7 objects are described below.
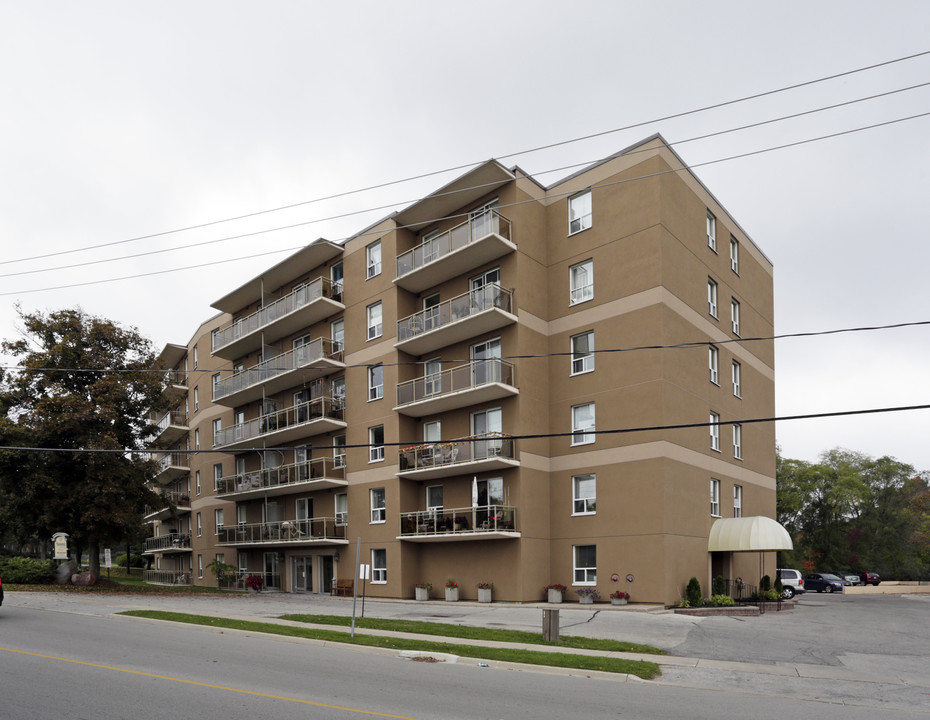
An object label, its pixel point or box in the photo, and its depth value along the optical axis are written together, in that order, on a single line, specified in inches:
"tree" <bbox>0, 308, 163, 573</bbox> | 1357.0
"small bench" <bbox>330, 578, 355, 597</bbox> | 1369.3
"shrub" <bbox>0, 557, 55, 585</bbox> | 1435.8
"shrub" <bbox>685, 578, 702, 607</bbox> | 1084.5
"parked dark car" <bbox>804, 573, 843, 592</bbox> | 2032.5
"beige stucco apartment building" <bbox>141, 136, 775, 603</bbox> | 1115.3
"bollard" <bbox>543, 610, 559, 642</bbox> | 687.1
